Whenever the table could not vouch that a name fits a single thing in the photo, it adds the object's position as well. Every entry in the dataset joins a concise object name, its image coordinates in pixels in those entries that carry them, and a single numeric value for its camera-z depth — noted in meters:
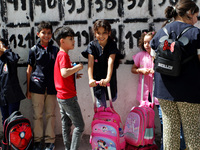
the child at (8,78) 3.31
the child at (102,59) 2.91
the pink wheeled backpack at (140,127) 3.05
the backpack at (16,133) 3.09
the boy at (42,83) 3.40
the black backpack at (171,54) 2.16
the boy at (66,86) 2.79
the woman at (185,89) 2.19
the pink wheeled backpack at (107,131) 2.85
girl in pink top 3.29
